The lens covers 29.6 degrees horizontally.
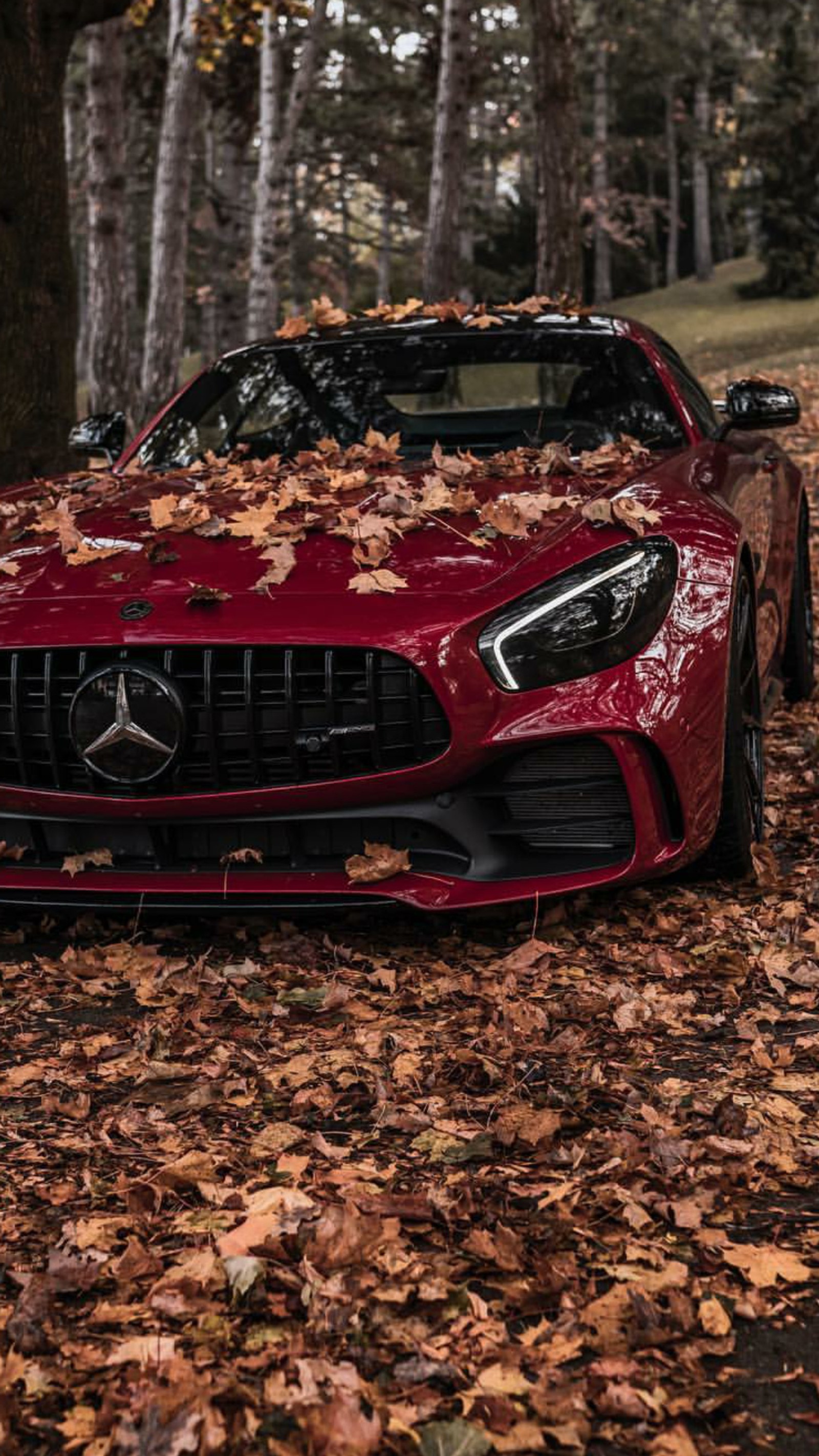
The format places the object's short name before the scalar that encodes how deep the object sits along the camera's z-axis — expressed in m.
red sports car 3.43
